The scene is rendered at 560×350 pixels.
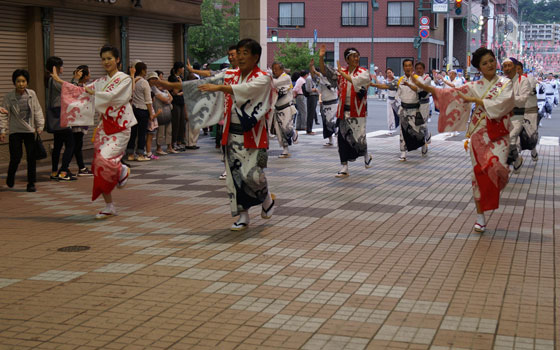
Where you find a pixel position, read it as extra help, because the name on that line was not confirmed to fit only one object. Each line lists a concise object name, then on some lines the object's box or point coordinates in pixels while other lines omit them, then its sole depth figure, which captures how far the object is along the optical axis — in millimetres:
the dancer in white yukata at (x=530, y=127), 14609
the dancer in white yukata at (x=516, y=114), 11938
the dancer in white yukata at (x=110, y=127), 9070
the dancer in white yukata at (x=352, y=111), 13062
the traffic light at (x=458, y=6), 29547
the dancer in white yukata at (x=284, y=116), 16222
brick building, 55750
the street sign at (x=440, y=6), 39250
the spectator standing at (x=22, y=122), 11422
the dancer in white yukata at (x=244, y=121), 8156
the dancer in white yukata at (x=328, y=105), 18172
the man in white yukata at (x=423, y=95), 16156
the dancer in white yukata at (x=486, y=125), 8125
